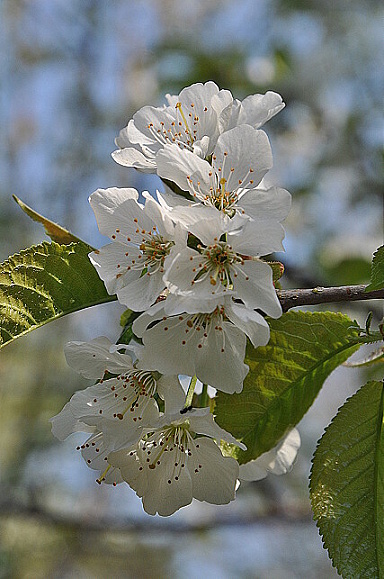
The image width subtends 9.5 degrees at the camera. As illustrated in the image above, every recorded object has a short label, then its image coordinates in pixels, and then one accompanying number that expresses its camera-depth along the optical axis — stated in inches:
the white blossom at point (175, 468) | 21.6
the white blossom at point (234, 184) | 21.0
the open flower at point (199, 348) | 21.1
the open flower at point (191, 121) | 22.0
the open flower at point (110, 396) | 21.4
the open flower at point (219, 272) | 20.9
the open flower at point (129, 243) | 21.4
